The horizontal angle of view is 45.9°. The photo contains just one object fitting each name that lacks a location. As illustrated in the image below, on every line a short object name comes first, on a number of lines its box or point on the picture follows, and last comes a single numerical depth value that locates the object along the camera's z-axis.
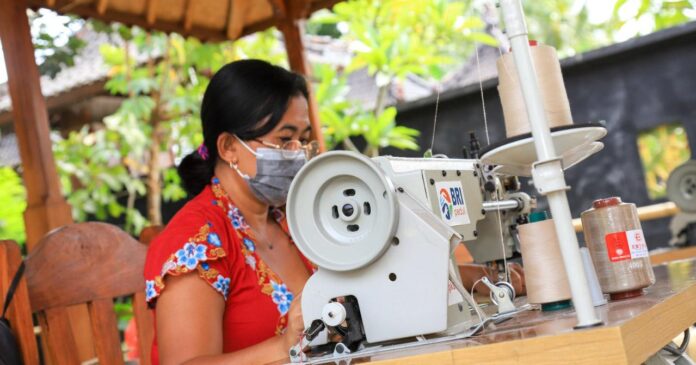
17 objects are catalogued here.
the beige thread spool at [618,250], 1.53
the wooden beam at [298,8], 4.18
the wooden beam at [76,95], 8.89
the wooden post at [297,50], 4.25
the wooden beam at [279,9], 4.16
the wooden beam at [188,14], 4.11
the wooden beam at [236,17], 4.24
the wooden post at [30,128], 3.35
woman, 1.86
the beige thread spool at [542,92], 1.38
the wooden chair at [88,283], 2.03
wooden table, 1.08
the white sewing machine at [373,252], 1.40
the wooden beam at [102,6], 3.65
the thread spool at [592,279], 1.45
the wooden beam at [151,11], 3.90
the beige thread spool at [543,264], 1.44
